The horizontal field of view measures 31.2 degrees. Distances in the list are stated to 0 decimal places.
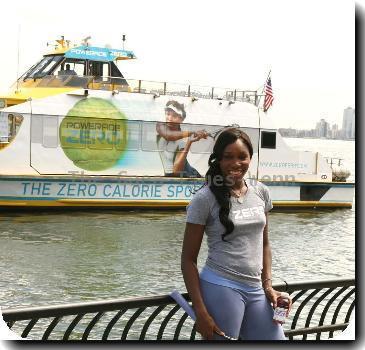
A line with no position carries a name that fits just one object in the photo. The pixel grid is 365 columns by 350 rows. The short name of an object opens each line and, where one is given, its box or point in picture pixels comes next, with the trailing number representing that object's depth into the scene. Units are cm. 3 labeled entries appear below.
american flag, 1788
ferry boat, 1455
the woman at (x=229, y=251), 287
